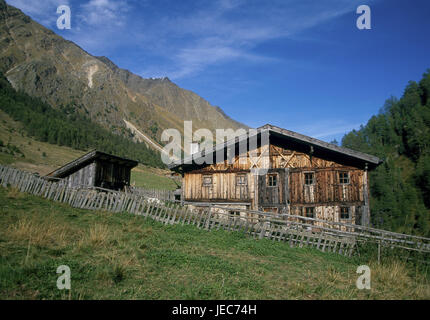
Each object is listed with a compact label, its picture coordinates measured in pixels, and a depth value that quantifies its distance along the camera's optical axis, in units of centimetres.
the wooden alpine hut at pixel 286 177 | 1803
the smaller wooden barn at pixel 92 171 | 1927
